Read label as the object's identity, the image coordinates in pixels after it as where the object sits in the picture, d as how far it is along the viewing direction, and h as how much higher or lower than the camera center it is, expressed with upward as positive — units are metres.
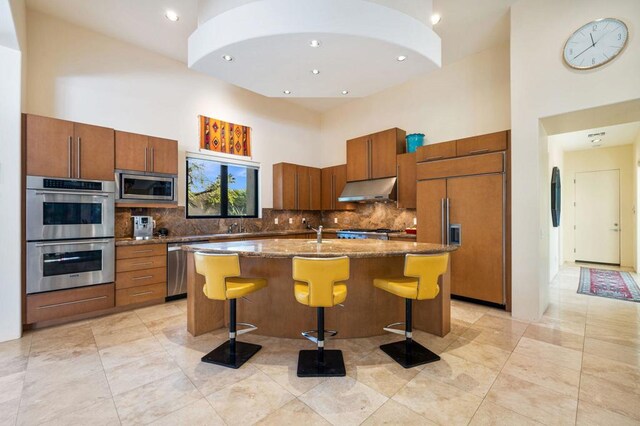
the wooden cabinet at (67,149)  3.16 +0.82
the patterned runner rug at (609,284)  4.39 -1.27
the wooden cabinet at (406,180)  4.87 +0.61
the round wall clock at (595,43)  2.84 +1.79
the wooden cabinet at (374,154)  5.18 +1.19
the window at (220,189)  5.05 +0.53
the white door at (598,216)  6.80 -0.06
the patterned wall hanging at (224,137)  5.09 +1.52
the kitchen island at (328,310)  2.87 -0.92
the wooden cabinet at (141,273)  3.71 -0.78
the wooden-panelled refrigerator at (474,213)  3.71 +0.02
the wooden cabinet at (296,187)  5.98 +0.63
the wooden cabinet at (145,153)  3.83 +0.92
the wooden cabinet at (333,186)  6.30 +0.67
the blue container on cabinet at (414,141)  5.02 +1.34
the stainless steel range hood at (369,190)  5.08 +0.48
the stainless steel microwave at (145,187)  3.85 +0.43
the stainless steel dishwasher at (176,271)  4.12 -0.82
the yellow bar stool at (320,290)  2.14 -0.60
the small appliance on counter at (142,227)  4.10 -0.15
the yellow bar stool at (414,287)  2.31 -0.62
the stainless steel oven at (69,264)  3.14 -0.55
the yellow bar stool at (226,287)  2.36 -0.62
